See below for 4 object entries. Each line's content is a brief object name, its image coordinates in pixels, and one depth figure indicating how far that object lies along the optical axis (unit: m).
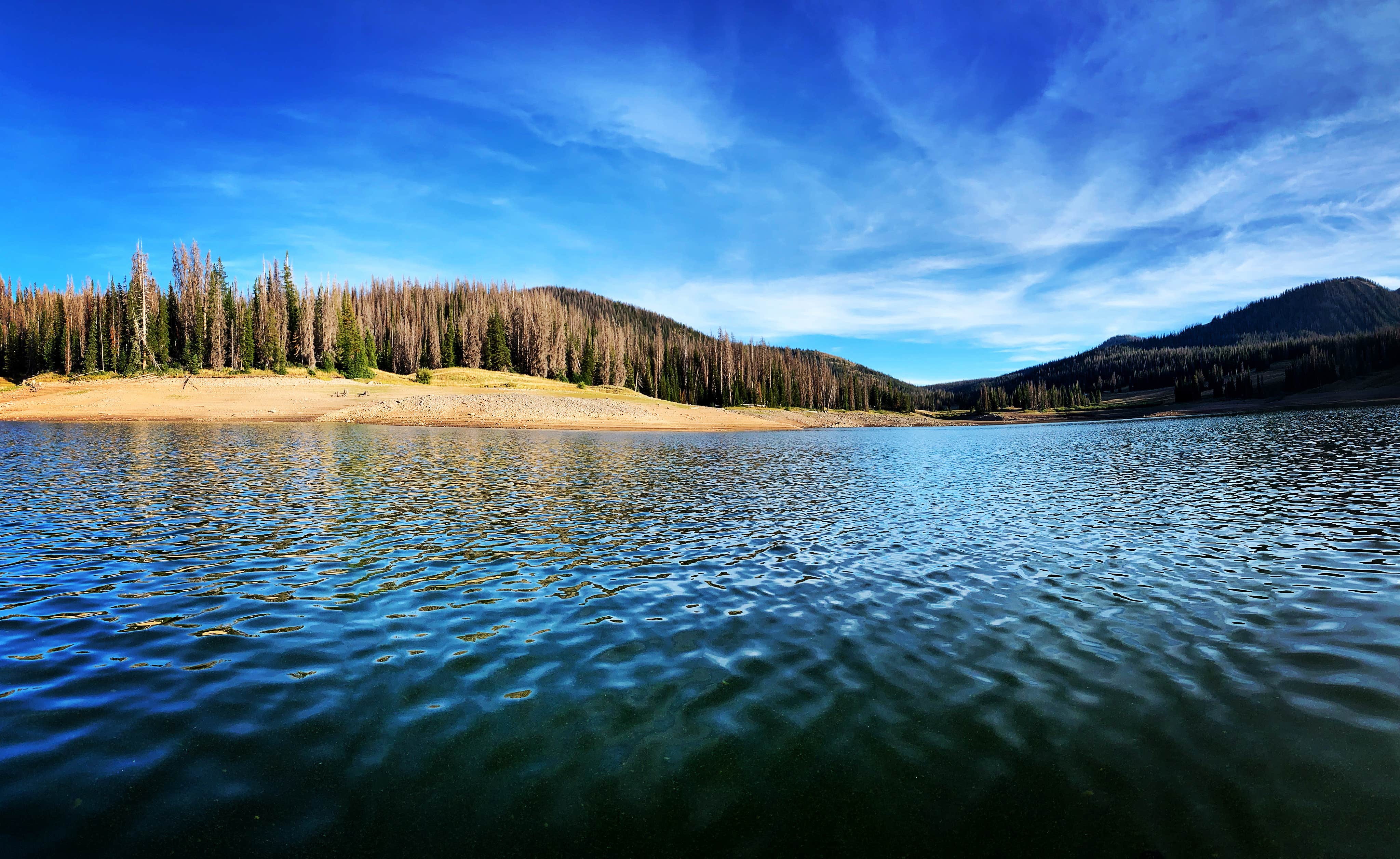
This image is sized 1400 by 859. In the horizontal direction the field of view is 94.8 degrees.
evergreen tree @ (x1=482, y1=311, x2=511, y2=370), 141.12
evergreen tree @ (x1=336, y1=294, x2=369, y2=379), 116.50
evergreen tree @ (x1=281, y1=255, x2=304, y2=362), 116.81
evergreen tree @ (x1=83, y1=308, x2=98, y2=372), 106.81
